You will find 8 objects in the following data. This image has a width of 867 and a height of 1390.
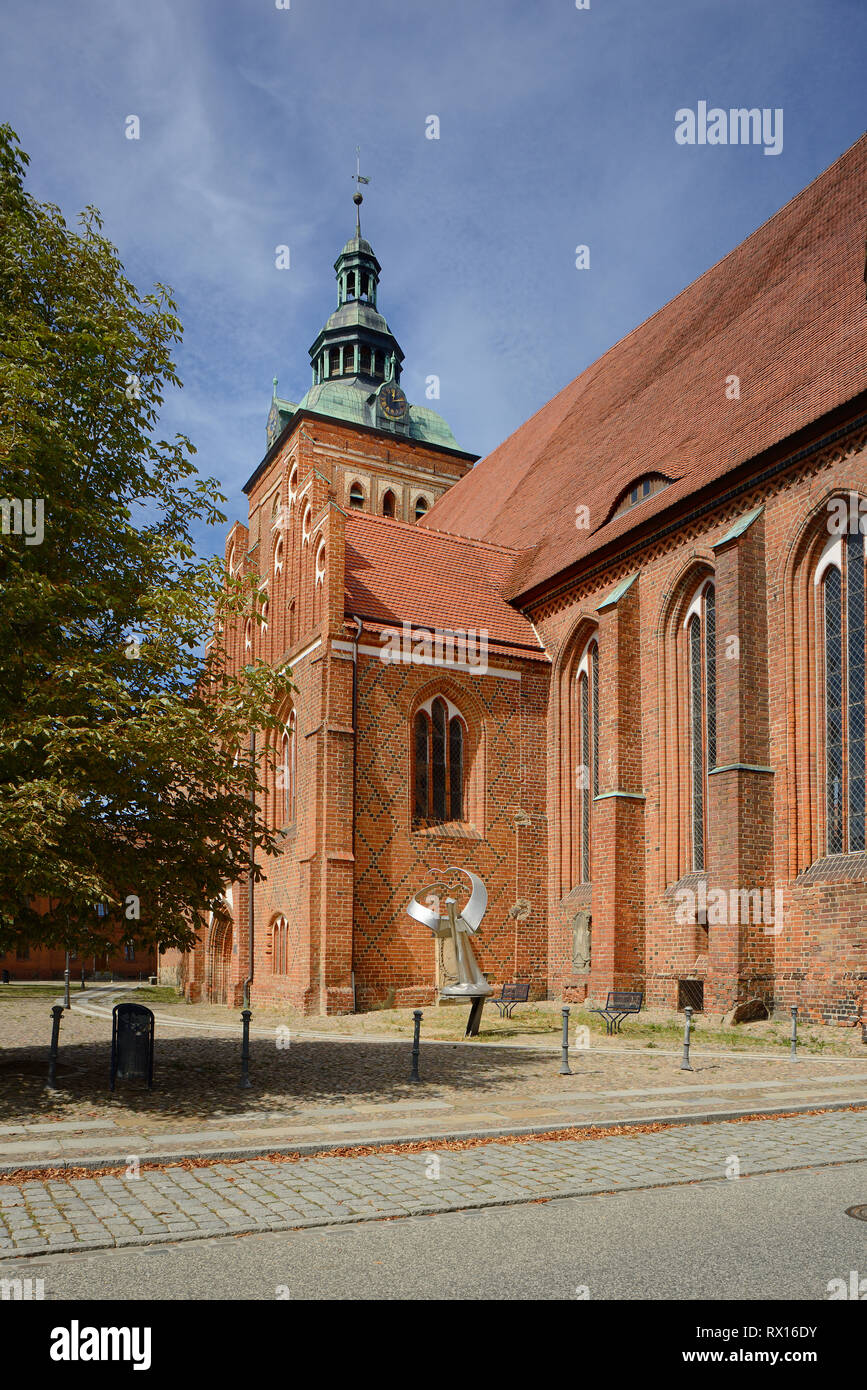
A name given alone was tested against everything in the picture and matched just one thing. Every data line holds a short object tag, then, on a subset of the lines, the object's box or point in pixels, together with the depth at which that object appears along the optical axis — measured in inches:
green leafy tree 405.4
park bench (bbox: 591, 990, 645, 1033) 689.0
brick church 708.0
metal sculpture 651.5
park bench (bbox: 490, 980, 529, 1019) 815.1
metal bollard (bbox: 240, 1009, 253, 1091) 459.8
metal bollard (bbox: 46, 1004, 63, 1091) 443.2
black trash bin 449.4
